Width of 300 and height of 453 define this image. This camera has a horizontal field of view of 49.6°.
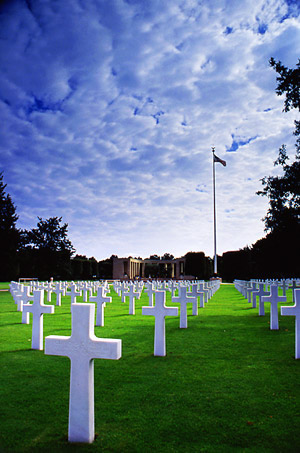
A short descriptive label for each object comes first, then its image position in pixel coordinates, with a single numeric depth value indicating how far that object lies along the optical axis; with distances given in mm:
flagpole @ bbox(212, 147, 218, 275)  37062
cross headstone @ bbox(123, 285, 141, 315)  10923
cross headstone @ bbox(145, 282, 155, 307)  12703
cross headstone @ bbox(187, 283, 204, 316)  10192
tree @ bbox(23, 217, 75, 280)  50719
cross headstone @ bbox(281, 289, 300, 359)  5148
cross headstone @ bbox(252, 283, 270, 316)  10141
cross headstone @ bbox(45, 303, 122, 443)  2615
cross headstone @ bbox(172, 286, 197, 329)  7751
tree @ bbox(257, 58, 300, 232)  14484
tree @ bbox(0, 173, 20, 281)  40094
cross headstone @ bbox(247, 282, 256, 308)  15164
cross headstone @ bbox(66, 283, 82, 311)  10594
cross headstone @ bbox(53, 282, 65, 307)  14381
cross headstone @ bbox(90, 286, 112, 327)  8289
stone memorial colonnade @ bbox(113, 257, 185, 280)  58250
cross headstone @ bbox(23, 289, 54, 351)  5875
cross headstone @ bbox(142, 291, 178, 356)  5340
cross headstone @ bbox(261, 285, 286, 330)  7684
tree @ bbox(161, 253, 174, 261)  109212
